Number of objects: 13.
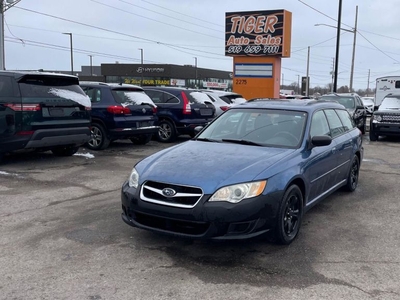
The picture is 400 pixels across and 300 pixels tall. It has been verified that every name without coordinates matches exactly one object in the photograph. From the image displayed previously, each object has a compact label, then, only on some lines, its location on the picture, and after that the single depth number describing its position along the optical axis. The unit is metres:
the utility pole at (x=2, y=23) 19.62
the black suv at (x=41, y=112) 8.19
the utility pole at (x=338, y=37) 24.58
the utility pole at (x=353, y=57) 37.60
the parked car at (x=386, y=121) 14.16
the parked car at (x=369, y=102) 33.47
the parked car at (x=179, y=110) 12.77
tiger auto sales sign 20.94
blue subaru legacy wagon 4.13
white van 25.02
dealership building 68.25
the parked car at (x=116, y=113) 10.70
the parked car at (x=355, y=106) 16.36
